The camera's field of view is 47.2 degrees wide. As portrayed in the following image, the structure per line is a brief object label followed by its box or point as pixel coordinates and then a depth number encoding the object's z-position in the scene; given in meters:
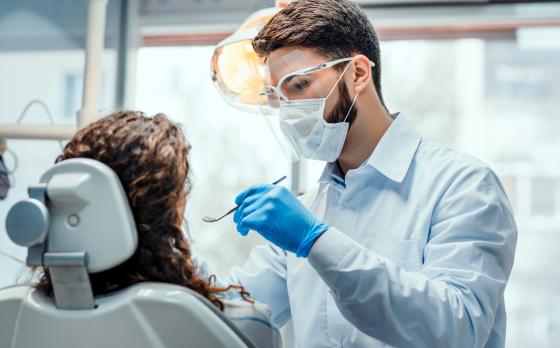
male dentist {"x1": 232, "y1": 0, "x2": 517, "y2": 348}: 1.26
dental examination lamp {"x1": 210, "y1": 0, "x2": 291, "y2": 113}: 1.97
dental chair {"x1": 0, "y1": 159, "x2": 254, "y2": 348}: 0.98
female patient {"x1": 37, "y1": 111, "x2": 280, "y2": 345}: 1.07
